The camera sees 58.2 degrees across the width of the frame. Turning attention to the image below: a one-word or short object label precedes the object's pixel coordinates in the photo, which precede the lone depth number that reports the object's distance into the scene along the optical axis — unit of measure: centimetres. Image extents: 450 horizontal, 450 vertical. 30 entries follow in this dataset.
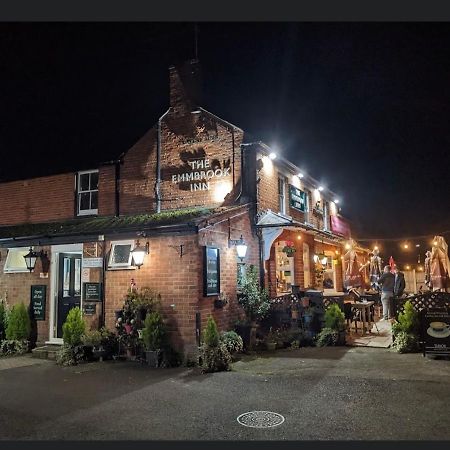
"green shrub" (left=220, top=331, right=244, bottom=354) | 1002
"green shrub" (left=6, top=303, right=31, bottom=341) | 1171
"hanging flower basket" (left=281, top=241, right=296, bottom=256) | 1335
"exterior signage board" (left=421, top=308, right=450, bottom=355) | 928
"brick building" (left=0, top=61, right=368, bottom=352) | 1024
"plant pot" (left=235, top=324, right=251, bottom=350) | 1075
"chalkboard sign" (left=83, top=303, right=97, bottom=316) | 1127
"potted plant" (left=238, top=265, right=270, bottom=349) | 1180
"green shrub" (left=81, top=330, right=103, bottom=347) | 1032
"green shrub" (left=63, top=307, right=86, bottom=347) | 1016
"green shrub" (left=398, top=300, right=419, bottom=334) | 1025
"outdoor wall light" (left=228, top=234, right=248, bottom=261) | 1152
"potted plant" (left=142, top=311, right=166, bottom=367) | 945
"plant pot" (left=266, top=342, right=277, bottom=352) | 1098
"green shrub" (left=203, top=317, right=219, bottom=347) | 884
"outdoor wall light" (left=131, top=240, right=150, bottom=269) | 1032
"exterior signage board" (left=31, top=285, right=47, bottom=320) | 1216
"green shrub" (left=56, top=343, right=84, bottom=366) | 998
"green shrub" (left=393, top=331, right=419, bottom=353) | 1010
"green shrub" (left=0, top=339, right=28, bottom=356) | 1161
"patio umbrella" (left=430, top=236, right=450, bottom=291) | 1380
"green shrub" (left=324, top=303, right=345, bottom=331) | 1141
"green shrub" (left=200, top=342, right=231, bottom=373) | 870
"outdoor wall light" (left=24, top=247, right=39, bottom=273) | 1227
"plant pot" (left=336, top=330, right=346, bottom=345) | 1129
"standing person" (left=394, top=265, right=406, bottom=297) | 1482
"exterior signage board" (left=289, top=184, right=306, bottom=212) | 1593
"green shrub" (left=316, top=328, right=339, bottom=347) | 1127
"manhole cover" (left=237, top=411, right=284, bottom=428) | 550
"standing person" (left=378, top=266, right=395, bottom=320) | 1438
